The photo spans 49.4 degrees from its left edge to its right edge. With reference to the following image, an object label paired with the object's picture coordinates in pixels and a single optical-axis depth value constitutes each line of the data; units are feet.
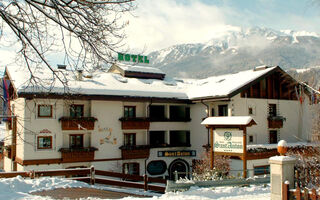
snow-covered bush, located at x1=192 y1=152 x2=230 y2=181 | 55.42
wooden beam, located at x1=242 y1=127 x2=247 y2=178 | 55.31
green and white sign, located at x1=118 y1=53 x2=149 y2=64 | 130.31
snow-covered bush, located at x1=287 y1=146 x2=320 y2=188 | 47.02
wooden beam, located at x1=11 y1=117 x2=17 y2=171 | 88.43
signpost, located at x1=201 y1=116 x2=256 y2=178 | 57.36
